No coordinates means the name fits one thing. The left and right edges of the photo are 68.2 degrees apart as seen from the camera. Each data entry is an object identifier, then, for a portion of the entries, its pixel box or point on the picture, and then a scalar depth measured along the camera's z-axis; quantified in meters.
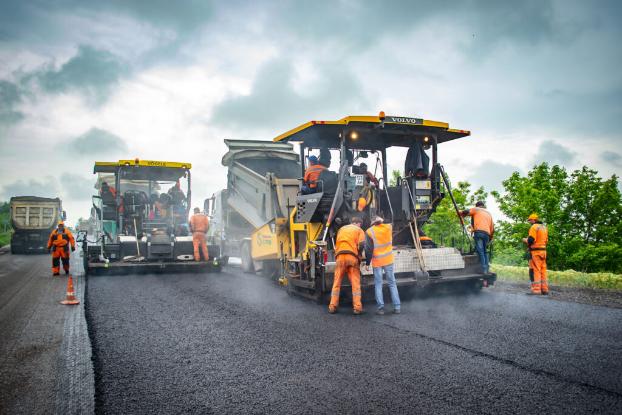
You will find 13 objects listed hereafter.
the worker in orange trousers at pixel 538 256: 7.80
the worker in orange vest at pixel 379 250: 6.36
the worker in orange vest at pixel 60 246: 10.92
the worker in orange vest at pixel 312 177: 7.42
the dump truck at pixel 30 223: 20.59
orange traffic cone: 7.01
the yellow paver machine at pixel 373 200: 6.83
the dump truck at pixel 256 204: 9.08
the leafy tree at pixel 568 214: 27.23
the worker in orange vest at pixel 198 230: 11.16
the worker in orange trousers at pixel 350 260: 6.27
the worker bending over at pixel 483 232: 7.84
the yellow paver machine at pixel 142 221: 10.82
